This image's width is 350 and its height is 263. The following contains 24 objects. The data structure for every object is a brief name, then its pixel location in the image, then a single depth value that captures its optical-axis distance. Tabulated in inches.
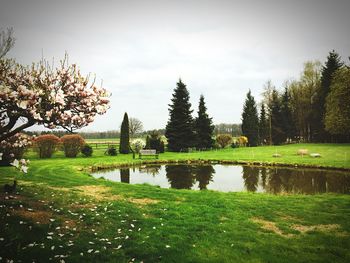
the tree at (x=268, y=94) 2429.9
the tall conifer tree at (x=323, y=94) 1902.4
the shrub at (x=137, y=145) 1498.5
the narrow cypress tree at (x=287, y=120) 2143.2
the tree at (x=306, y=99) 2069.4
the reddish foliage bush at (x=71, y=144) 1217.4
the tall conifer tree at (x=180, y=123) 1608.0
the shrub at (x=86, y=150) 1256.8
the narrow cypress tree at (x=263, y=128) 2201.0
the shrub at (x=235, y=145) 1920.5
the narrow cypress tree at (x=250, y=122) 2108.8
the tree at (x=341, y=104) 1074.1
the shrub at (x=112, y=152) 1348.4
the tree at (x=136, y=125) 2974.9
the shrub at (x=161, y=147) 1503.6
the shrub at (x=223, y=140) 1887.3
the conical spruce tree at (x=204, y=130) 1736.0
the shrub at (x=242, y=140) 2004.8
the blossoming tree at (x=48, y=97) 248.4
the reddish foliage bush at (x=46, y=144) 1162.6
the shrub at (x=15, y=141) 379.5
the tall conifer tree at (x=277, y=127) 2132.1
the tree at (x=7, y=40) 622.5
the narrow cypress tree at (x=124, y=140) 1435.8
